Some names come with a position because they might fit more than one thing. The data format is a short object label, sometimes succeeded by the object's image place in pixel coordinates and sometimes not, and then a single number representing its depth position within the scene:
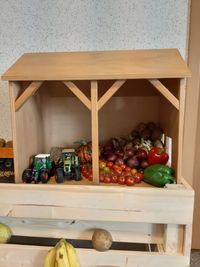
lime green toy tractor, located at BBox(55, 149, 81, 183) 0.83
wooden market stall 0.74
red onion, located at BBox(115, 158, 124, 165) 0.91
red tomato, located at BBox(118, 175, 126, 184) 0.81
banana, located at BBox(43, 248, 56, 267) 0.75
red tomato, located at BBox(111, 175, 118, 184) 0.82
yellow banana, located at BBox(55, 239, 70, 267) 0.72
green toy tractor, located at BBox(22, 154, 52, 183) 0.82
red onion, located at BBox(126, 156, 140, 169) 0.89
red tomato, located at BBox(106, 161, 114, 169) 0.90
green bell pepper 0.78
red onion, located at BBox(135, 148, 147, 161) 0.91
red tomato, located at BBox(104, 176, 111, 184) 0.82
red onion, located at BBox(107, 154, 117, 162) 0.93
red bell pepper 0.87
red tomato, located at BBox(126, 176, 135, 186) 0.80
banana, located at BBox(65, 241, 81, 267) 0.74
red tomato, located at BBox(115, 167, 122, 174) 0.86
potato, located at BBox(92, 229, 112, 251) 0.78
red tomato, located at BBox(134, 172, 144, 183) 0.82
